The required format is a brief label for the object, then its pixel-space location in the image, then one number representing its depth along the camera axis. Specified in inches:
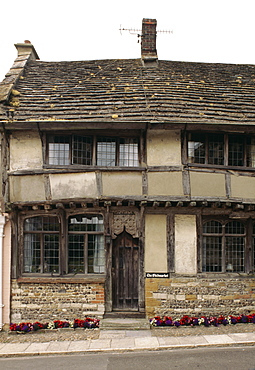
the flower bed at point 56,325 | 315.0
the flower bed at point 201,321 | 318.0
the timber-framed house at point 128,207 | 327.3
